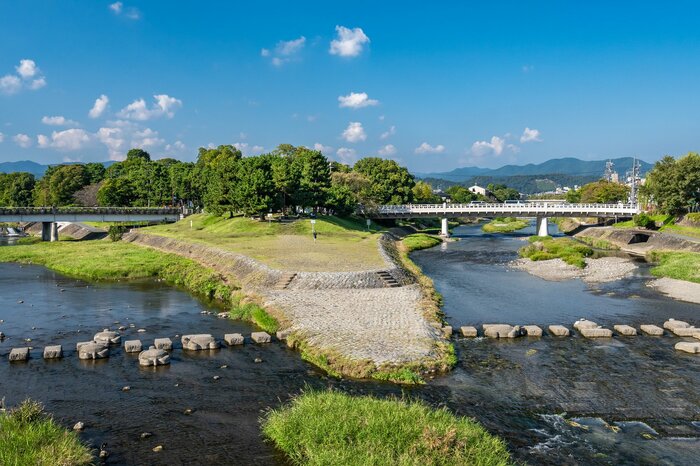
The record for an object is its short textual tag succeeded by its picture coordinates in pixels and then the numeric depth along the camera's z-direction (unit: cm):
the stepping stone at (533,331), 2836
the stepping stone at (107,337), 2644
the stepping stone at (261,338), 2661
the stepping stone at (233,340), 2633
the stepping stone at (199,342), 2570
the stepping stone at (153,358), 2342
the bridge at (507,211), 9844
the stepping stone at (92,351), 2419
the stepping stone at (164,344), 2552
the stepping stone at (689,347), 2544
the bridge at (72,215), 8750
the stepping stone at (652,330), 2861
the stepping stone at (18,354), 2372
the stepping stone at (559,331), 2845
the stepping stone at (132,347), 2522
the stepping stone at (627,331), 2870
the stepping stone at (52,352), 2408
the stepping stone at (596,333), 2823
